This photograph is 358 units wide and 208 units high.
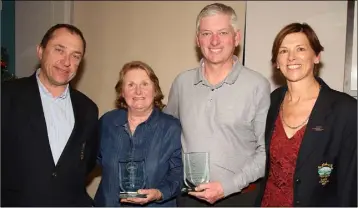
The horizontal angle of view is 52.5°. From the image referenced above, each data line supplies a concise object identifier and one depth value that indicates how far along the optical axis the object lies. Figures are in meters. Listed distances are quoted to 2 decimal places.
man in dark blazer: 2.12
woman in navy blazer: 2.07
